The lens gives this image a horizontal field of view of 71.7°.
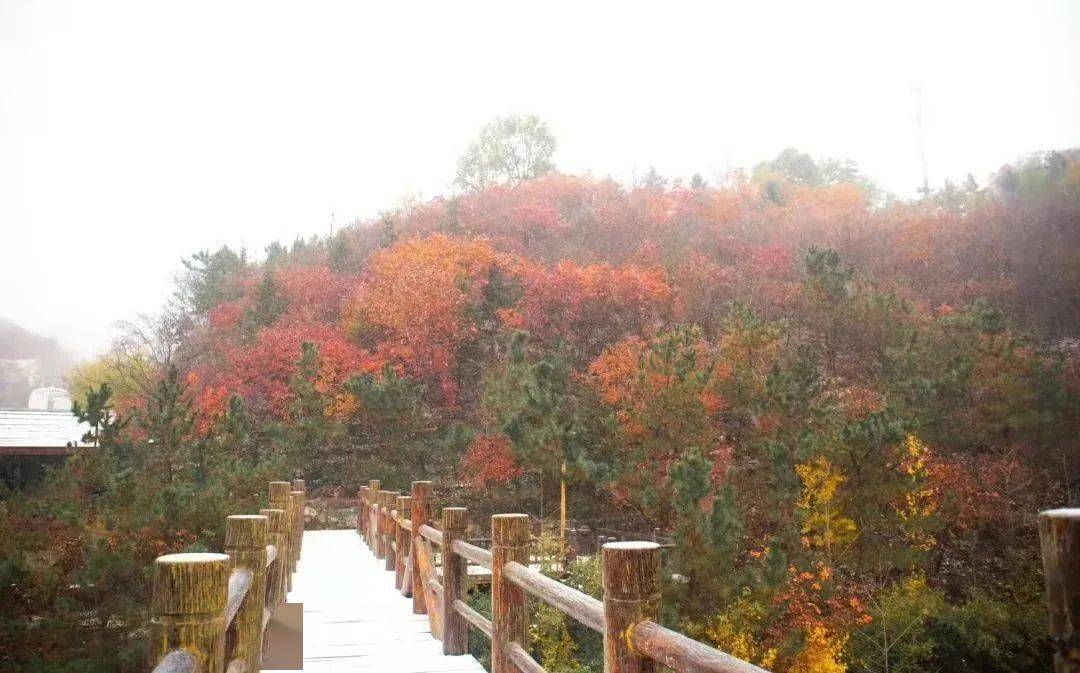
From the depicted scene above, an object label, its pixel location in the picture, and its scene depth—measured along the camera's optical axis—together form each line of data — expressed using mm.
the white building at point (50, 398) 55938
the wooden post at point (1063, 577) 1021
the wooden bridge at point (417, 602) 1890
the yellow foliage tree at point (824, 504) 17406
